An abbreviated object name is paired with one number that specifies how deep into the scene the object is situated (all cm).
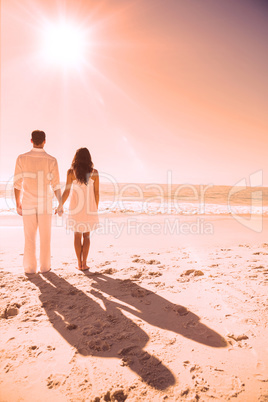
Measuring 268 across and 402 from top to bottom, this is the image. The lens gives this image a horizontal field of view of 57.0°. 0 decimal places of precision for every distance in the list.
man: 392
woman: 414
